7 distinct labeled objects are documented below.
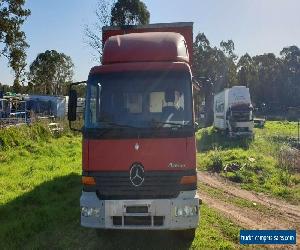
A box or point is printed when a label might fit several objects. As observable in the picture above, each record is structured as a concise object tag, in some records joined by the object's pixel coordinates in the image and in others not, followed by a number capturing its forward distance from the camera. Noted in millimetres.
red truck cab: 4395
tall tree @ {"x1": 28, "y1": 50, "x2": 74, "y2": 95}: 49866
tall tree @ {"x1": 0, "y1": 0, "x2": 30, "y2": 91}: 17923
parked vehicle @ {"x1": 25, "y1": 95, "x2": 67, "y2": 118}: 30290
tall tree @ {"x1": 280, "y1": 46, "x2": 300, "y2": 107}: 53317
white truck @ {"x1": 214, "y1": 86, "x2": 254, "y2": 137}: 18070
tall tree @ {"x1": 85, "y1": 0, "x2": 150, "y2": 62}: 25284
